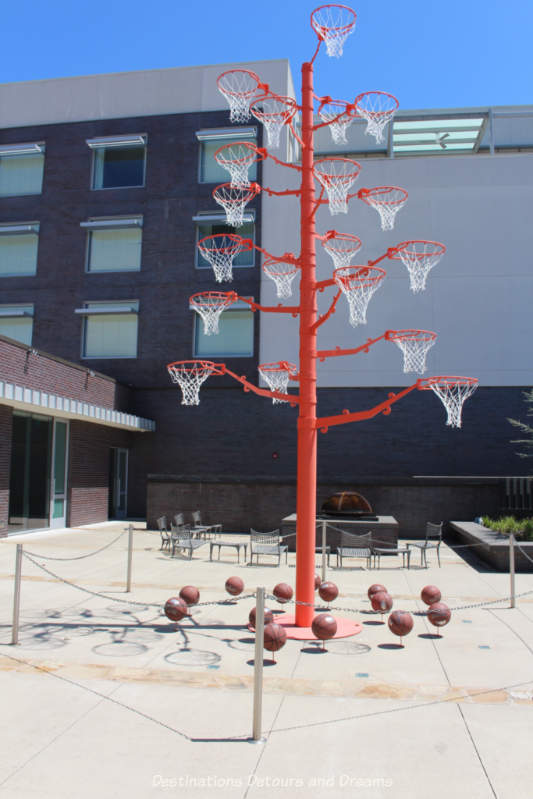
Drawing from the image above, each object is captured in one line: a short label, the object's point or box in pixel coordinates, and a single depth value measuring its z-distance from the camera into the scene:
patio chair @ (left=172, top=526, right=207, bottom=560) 16.34
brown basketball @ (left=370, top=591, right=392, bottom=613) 10.15
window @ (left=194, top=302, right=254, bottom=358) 29.09
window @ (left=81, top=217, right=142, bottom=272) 30.17
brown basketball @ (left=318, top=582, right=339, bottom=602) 10.64
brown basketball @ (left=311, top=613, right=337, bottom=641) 8.40
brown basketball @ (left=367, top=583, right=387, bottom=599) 10.92
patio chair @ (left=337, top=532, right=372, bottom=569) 15.83
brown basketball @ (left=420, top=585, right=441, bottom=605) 10.73
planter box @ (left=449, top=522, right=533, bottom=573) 15.30
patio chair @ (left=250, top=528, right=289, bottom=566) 15.95
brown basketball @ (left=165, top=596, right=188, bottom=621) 9.39
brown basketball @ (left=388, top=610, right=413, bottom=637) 8.73
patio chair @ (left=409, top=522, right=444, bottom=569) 16.23
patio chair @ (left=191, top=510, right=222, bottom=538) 19.56
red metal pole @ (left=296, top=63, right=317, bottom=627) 9.70
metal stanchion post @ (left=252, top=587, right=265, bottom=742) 5.62
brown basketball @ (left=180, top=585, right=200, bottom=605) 10.22
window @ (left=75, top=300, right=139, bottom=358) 29.75
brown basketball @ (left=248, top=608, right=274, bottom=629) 8.66
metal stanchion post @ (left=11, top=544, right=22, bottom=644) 8.59
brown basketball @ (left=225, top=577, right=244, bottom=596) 11.20
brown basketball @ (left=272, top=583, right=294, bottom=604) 10.63
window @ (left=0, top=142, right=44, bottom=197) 31.27
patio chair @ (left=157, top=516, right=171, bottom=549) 18.46
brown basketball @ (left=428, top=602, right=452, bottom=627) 9.34
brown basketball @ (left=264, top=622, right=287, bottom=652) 7.76
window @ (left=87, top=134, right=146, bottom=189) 30.91
